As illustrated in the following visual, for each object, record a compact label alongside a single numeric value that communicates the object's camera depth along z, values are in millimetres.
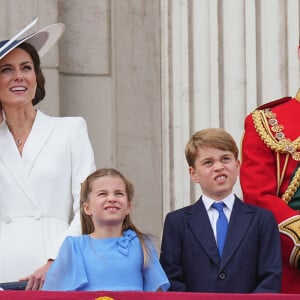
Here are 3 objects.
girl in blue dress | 15477
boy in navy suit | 15859
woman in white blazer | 16172
